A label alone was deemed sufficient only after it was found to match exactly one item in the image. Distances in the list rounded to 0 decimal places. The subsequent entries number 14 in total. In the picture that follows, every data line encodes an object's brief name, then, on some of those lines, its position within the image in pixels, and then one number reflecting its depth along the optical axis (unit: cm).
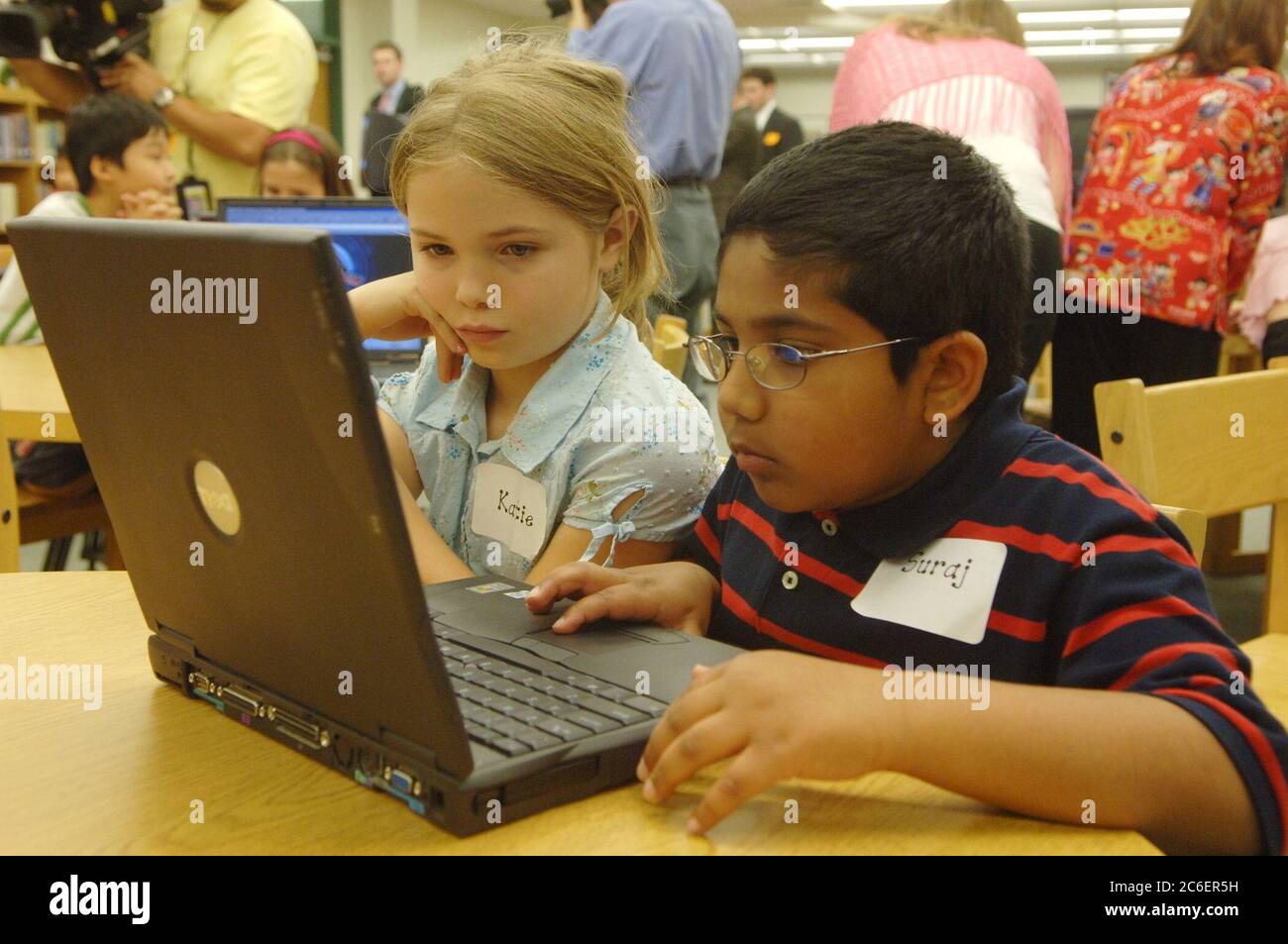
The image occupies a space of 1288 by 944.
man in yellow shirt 274
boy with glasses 65
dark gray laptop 50
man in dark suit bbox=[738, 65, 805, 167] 823
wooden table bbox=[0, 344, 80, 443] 175
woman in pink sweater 222
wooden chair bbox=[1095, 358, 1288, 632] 112
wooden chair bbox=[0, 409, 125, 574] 231
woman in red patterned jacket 225
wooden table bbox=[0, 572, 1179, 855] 55
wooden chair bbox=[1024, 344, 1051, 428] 373
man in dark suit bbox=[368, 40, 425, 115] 762
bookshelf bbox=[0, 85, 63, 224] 601
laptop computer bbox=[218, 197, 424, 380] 220
